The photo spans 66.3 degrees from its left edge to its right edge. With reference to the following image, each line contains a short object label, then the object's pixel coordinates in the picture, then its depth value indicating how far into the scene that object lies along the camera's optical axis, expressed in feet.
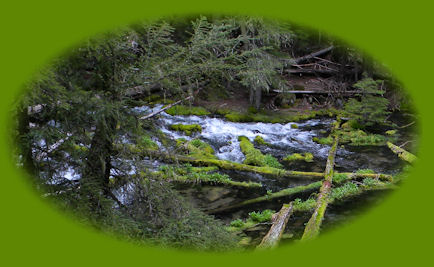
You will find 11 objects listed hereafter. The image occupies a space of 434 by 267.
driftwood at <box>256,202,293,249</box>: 25.02
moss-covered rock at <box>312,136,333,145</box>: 55.31
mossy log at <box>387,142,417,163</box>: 45.24
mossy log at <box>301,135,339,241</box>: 27.51
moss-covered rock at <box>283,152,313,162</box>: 47.78
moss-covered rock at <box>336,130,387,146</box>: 55.54
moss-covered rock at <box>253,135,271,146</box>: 55.06
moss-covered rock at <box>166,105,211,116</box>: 66.32
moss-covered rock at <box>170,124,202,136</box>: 57.72
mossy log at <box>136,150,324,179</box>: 40.19
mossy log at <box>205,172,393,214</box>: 33.96
